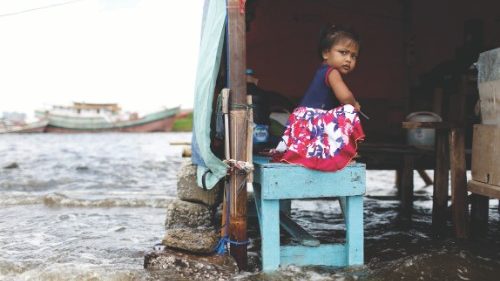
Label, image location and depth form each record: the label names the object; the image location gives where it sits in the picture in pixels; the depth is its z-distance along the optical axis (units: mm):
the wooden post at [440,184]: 5438
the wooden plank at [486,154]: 4133
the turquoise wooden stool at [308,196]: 3826
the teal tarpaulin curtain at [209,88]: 4148
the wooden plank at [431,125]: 4898
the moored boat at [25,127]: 55062
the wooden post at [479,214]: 5402
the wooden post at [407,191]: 7379
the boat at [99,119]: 55469
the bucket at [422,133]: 6441
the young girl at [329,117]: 3811
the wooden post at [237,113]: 4027
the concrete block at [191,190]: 5820
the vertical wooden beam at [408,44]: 8492
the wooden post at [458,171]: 5070
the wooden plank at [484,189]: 4105
